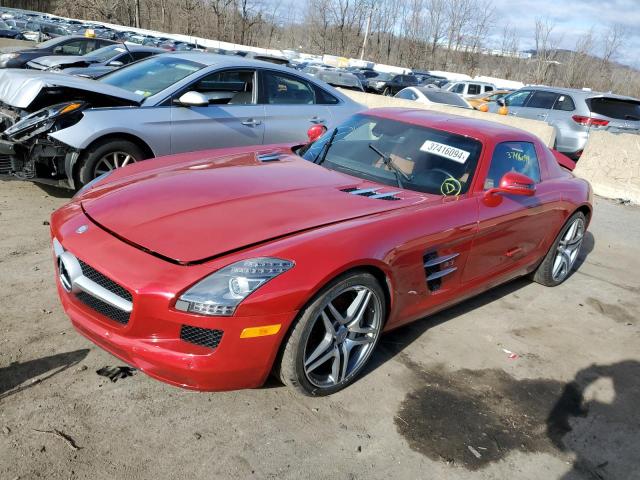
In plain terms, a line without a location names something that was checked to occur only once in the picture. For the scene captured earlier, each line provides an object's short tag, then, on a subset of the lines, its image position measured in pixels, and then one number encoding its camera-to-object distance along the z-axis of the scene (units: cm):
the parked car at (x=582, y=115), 1104
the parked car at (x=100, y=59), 928
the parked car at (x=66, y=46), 1282
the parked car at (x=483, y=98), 1755
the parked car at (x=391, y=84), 2525
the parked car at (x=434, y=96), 1507
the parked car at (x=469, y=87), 2216
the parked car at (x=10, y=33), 2752
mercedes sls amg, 243
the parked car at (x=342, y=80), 1803
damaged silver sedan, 504
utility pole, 5912
